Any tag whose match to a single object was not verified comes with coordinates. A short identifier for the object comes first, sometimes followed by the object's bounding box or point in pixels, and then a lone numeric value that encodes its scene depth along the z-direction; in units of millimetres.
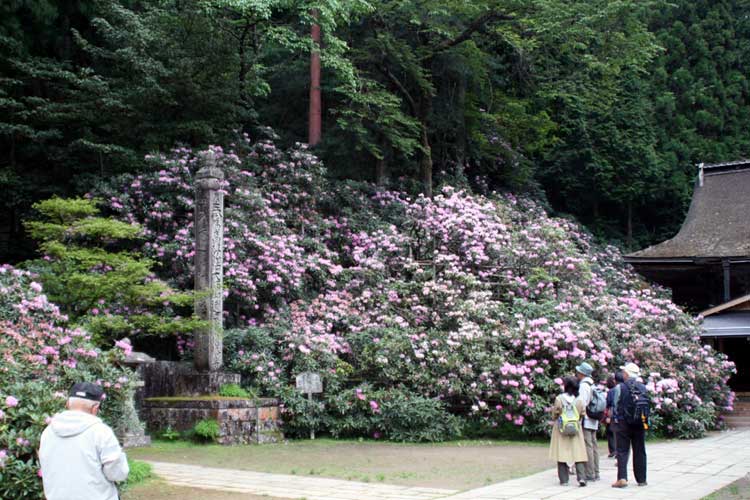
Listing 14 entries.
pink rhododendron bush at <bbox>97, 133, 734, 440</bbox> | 14336
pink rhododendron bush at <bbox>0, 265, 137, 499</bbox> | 6523
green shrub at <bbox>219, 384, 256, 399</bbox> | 13453
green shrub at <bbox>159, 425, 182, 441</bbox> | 12820
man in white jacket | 4422
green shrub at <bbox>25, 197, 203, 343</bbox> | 12375
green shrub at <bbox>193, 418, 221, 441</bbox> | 12547
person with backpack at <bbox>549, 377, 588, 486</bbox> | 9055
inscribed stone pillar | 13633
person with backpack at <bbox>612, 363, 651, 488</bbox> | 8773
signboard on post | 14102
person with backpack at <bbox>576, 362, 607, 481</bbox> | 9539
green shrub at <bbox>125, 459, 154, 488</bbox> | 8180
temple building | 19439
